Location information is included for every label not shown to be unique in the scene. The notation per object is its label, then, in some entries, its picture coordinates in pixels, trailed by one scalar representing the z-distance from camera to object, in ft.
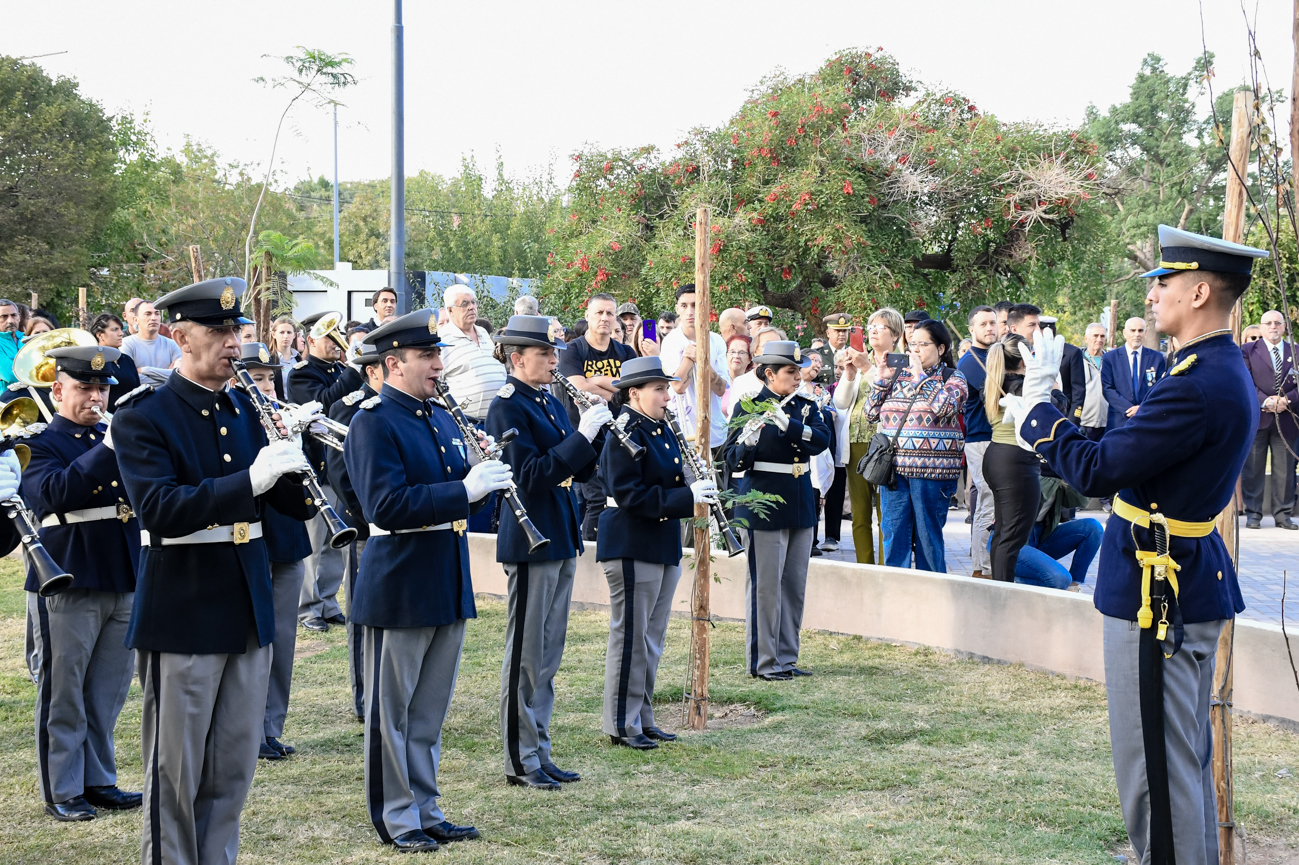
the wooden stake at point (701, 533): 22.93
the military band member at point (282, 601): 21.45
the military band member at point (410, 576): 16.62
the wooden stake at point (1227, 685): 15.06
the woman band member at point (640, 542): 21.49
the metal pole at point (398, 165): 43.62
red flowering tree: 59.82
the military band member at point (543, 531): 19.84
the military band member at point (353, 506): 22.20
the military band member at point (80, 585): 18.34
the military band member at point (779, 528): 26.45
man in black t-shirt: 30.73
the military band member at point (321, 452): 28.14
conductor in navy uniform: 13.48
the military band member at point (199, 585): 13.61
